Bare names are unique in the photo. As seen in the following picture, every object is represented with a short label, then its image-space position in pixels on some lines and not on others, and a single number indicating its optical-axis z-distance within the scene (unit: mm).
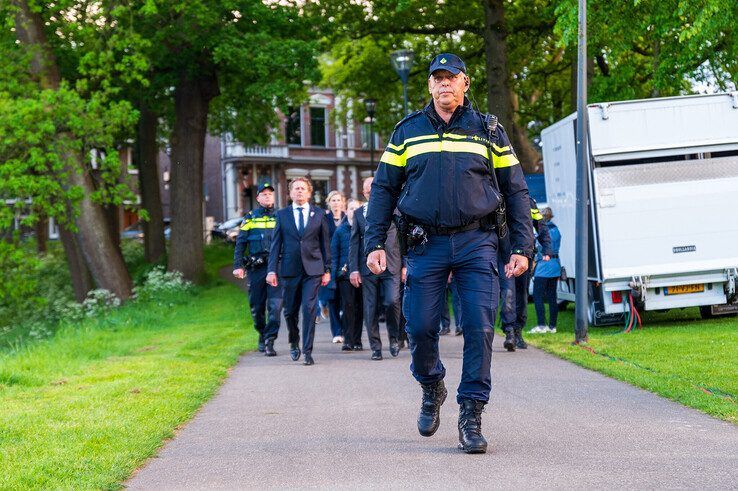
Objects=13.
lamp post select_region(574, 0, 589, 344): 14242
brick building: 68125
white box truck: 16391
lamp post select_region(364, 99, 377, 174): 33562
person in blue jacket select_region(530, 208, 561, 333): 15977
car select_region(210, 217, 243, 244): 61212
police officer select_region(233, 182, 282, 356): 14070
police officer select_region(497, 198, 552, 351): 13609
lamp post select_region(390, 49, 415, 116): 24906
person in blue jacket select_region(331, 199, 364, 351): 14672
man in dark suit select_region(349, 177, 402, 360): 13281
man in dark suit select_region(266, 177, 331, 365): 12898
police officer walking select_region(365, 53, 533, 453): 6852
